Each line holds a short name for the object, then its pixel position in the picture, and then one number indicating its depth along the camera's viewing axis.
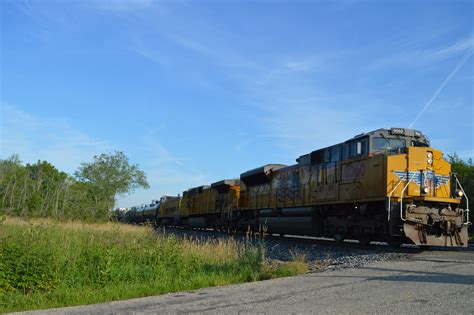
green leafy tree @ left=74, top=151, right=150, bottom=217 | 65.50
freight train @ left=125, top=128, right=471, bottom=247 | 12.82
